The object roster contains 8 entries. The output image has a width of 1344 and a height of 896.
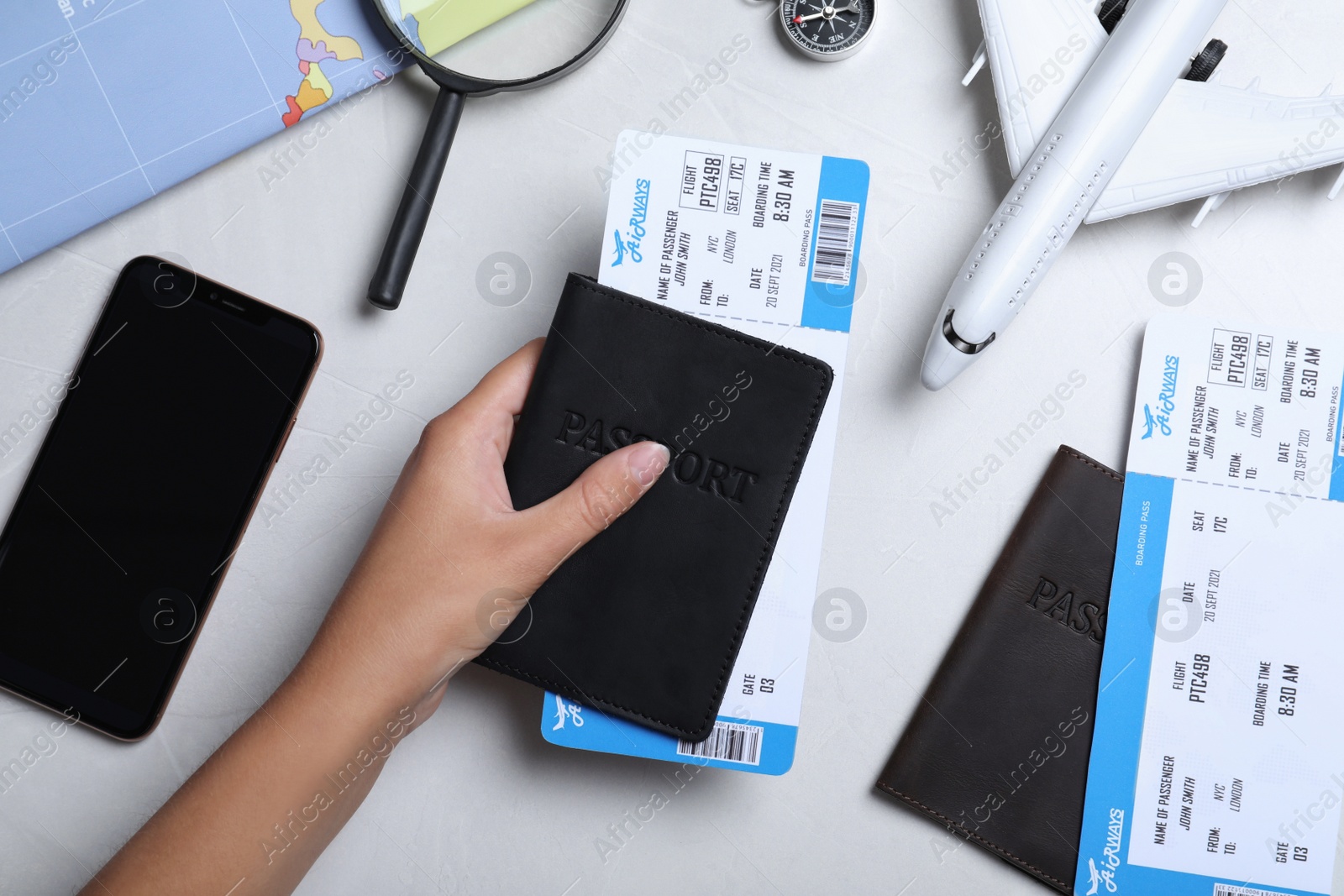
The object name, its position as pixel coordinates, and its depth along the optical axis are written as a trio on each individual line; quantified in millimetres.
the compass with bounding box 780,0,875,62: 689
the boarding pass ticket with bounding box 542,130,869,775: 662
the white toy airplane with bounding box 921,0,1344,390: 651
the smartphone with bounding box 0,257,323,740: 696
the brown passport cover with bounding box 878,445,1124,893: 678
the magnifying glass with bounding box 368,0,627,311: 684
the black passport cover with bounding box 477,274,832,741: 639
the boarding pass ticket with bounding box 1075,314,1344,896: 673
